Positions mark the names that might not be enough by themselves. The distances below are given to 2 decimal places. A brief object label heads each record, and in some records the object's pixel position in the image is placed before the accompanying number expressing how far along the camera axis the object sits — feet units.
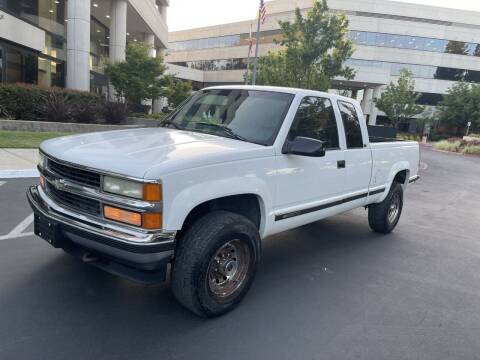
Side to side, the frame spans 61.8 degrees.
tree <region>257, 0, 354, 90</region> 72.13
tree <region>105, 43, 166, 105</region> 66.64
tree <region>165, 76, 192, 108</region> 96.32
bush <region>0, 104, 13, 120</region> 45.83
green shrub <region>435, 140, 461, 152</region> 104.42
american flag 73.23
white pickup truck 9.44
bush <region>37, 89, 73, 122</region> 49.24
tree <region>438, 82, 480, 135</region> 150.92
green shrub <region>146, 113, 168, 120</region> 74.79
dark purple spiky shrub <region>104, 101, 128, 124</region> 56.13
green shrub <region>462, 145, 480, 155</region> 95.72
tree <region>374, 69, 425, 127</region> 149.28
